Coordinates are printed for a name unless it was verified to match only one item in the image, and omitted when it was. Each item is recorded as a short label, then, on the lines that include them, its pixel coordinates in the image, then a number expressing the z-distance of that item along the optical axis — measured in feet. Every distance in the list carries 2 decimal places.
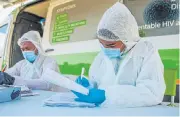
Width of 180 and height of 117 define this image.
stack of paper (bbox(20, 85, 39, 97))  4.72
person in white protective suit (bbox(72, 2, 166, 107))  3.56
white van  6.00
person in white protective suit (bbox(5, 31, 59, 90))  7.47
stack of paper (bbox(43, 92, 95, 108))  3.54
